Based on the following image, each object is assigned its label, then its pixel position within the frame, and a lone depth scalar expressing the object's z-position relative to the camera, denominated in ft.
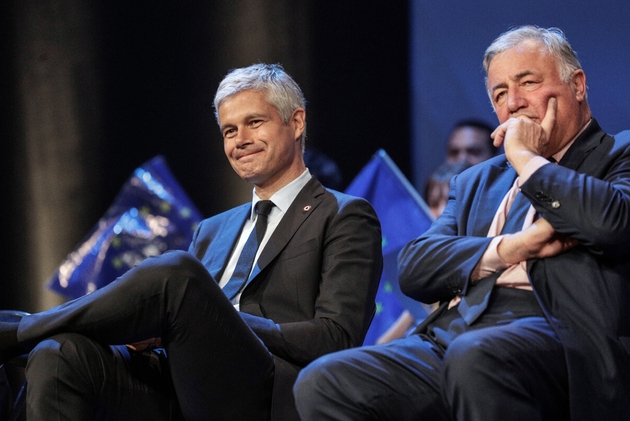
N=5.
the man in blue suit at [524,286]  11.96
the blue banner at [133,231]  28.84
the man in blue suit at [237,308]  13.39
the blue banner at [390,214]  27.53
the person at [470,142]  28.17
